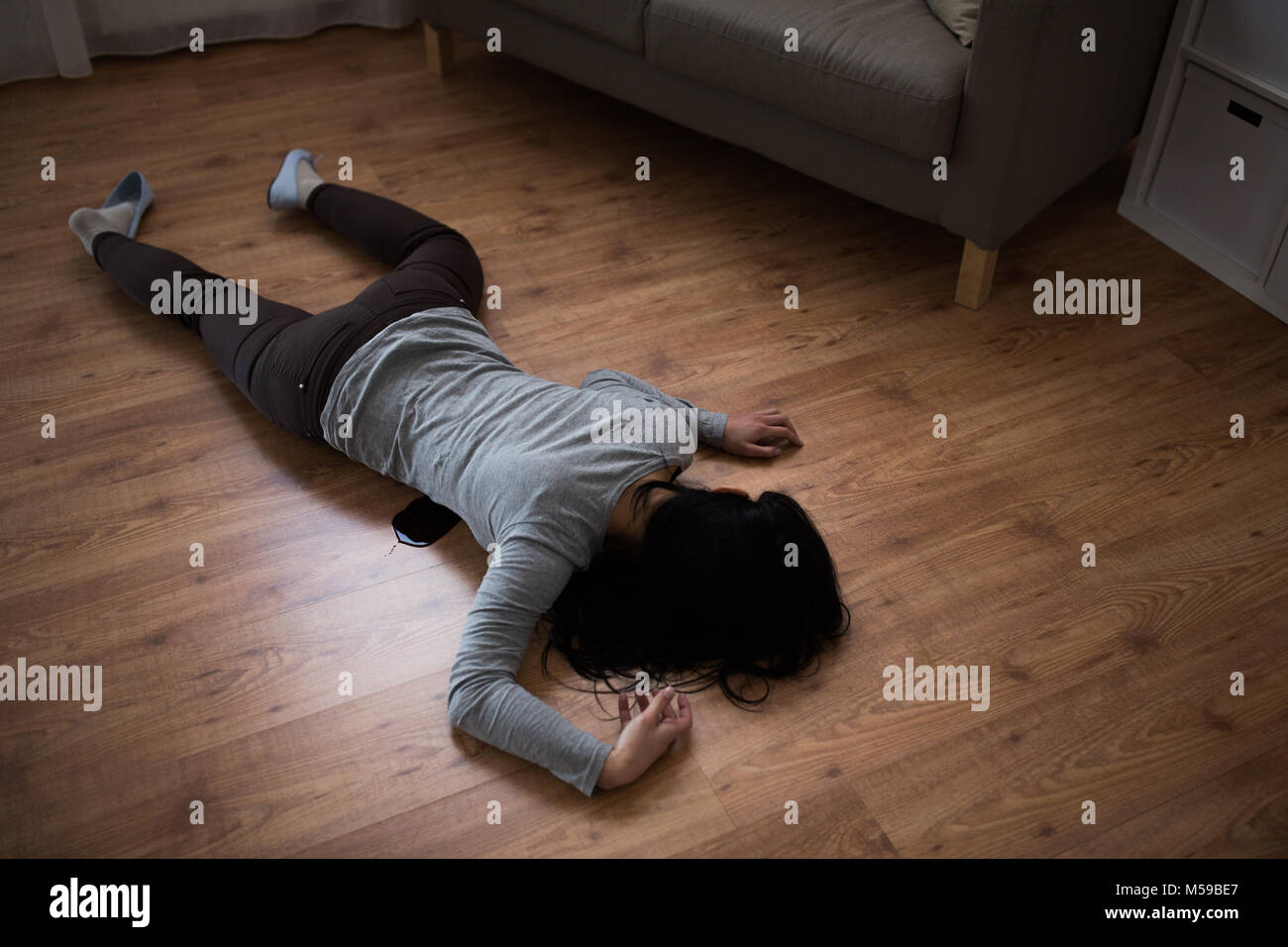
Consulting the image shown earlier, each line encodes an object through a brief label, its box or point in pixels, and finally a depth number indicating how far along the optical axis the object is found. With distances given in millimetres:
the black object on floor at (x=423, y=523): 1665
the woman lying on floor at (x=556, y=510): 1358
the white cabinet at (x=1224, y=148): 1969
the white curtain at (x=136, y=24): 2598
